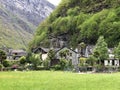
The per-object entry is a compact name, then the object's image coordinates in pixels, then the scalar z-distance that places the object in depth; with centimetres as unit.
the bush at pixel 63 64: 11511
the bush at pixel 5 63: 11775
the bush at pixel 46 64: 11844
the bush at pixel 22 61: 12945
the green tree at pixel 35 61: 11895
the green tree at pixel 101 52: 12062
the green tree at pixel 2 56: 11645
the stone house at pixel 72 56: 14550
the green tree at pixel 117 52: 12104
